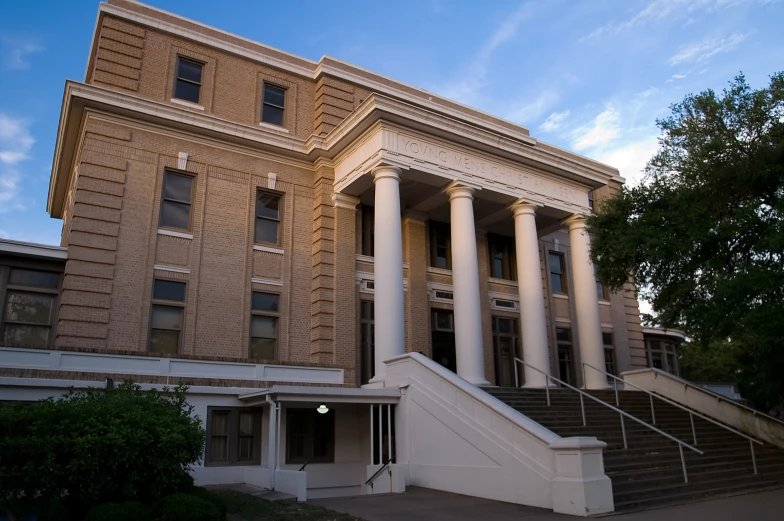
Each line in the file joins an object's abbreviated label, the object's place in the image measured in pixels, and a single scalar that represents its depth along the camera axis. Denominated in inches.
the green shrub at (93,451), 371.6
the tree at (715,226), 533.0
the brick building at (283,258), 679.7
